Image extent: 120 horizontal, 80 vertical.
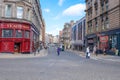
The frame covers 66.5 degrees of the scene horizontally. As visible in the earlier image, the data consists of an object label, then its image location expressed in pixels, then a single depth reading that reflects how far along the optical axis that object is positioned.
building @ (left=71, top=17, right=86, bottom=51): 31.58
